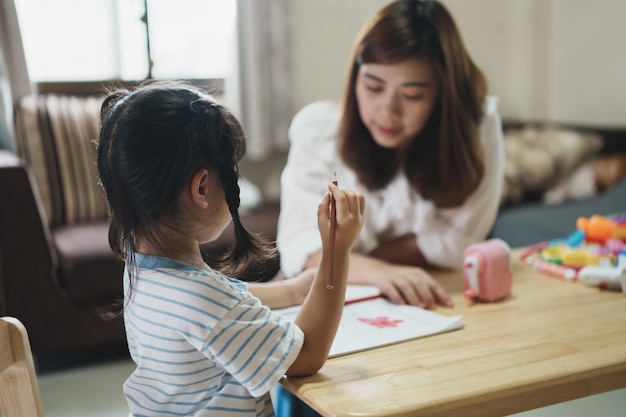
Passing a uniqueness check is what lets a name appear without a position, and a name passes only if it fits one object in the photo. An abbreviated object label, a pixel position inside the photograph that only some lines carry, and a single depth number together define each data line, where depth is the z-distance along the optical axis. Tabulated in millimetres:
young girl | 883
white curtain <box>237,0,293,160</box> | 3498
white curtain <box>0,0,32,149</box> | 3031
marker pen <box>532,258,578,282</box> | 1424
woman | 1533
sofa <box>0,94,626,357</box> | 2379
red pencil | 1309
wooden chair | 851
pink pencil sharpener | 1287
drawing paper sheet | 1084
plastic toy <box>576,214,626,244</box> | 1561
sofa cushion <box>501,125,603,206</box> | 3355
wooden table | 884
